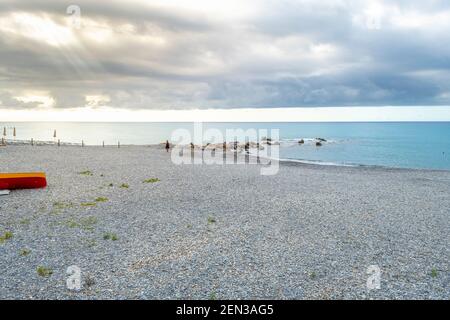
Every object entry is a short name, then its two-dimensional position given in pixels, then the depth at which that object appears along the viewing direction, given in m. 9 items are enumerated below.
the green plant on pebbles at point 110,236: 14.81
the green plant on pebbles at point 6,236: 14.30
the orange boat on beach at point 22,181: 22.84
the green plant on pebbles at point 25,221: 16.55
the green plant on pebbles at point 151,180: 28.86
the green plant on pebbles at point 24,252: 12.93
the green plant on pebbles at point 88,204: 20.30
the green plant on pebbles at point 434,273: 12.03
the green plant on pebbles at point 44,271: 11.34
